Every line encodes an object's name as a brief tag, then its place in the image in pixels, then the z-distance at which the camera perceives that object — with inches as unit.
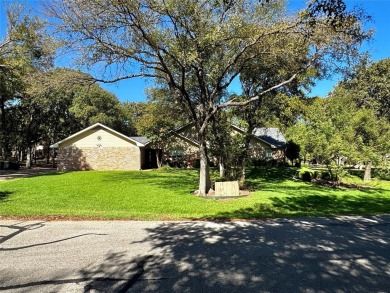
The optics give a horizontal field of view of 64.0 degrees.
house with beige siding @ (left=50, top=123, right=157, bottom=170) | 1176.2
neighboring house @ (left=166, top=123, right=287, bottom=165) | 1301.7
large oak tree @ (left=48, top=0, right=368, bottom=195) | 431.2
